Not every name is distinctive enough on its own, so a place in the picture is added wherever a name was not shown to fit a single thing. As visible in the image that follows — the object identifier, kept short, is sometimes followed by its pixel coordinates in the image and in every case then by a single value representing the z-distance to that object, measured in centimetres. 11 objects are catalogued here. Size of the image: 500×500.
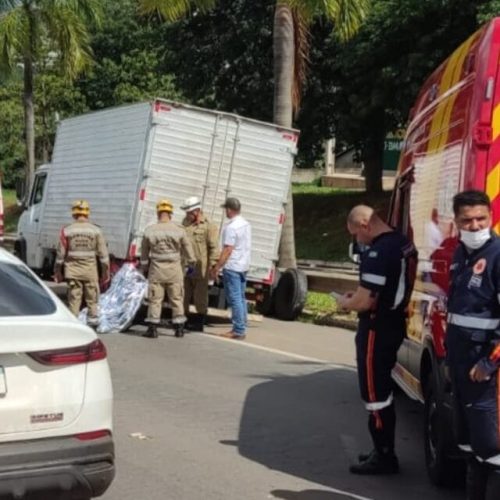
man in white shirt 1279
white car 454
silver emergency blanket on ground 1323
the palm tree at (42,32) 2733
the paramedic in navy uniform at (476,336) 489
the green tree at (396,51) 2403
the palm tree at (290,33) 1658
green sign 3912
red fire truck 554
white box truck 1400
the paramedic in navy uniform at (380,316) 632
